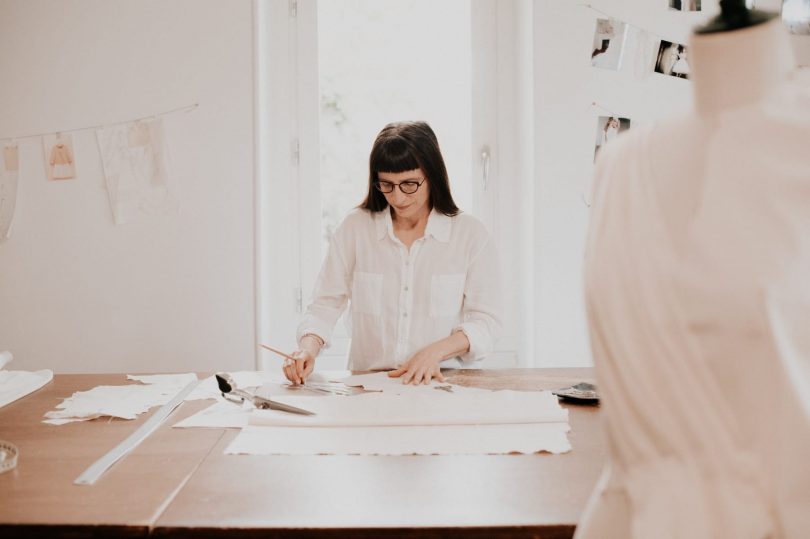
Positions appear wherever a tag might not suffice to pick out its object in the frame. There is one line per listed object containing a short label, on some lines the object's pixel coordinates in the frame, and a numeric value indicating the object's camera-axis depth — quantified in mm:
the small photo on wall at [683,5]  2947
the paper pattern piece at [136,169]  2963
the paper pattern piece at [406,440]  1281
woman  2203
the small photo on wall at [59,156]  2979
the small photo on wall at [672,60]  2951
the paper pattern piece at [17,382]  1710
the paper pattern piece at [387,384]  1696
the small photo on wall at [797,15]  2961
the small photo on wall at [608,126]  2988
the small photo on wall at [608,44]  2949
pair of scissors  1517
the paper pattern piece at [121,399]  1544
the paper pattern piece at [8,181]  2988
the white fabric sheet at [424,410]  1441
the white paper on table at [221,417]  1468
